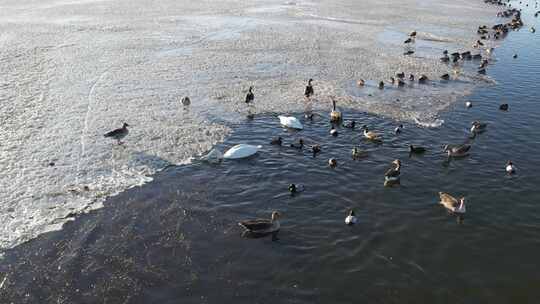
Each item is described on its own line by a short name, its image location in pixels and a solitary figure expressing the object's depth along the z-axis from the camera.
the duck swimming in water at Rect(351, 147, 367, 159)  17.86
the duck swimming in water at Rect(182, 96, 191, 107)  21.58
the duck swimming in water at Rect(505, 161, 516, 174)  16.85
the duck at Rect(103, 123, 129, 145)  17.81
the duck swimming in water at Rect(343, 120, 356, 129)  20.27
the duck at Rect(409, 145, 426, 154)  18.16
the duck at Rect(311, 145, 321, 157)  18.12
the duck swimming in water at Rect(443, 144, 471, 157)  18.00
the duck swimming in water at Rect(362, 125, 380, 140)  19.17
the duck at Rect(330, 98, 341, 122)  20.83
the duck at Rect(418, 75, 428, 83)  26.73
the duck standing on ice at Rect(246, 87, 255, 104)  22.57
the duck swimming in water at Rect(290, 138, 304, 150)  18.55
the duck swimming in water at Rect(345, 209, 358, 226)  13.65
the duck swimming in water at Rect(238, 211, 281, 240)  12.86
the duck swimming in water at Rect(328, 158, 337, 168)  17.08
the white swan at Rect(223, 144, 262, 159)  17.22
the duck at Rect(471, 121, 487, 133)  20.28
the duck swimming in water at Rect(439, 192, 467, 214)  14.27
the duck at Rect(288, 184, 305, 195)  15.32
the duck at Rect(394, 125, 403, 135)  20.03
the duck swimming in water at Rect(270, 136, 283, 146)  18.67
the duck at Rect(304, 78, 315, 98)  23.59
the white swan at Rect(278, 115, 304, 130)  20.19
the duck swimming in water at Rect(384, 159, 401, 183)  15.93
